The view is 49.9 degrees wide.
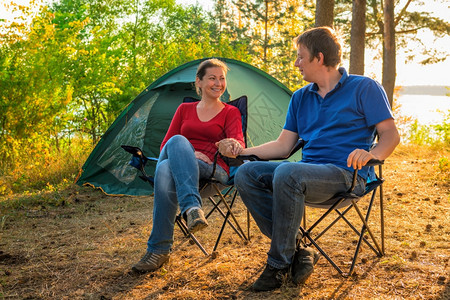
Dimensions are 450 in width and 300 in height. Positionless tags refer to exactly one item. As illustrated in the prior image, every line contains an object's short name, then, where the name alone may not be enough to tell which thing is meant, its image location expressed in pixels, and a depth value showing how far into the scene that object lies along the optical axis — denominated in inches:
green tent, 189.5
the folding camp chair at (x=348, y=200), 83.5
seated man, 80.6
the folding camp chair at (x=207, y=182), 101.5
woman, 92.1
